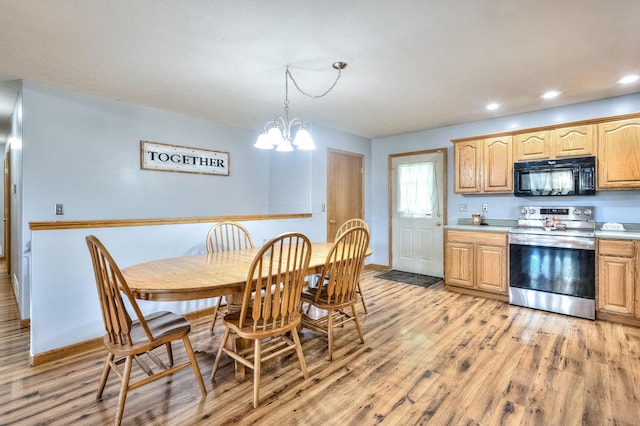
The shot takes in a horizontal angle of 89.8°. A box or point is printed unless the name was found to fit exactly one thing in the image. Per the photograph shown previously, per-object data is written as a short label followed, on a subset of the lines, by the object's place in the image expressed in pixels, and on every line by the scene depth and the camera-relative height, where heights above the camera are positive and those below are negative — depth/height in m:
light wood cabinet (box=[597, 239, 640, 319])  2.95 -0.64
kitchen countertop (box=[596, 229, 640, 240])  2.95 -0.24
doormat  4.56 -1.01
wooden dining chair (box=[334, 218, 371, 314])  3.35 -0.23
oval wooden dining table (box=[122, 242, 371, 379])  1.68 -0.39
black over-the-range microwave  3.37 +0.37
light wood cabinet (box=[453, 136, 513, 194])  3.91 +0.57
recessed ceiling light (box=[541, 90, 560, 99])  3.23 +1.19
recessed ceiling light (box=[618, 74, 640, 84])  2.84 +1.18
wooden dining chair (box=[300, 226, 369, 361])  2.33 -0.56
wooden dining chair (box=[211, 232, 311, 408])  1.80 -0.60
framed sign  3.80 +0.67
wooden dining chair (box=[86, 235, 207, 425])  1.63 -0.68
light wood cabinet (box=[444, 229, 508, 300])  3.72 -0.63
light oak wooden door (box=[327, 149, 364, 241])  4.82 +0.36
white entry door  4.84 -0.02
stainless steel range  3.17 -0.55
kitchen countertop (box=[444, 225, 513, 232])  3.76 -0.22
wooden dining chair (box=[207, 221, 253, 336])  3.02 -0.26
